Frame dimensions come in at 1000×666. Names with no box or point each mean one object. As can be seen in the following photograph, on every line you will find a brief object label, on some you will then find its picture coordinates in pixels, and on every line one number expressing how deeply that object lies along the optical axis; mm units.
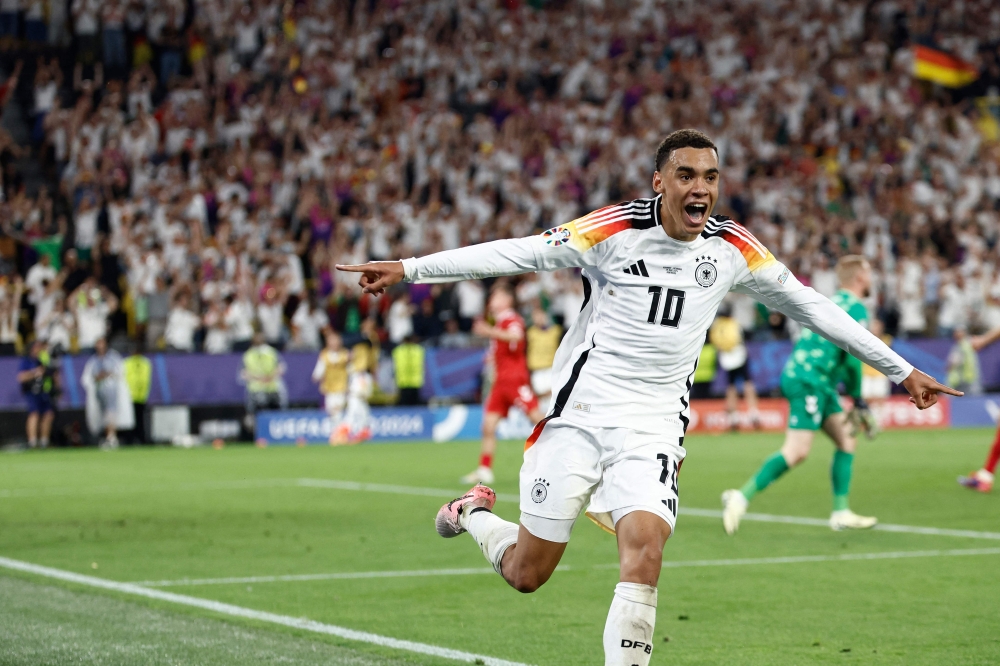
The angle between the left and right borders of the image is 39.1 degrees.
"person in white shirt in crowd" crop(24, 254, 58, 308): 25312
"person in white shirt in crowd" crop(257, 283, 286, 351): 26312
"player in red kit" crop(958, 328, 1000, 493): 15695
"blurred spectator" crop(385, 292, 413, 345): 27406
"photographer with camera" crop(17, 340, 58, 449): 24422
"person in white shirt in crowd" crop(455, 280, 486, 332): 28078
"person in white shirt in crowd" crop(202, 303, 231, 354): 25906
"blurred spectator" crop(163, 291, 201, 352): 25625
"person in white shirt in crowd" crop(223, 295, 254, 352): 26078
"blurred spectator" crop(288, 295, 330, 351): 26875
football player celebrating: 5840
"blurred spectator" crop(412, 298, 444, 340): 27766
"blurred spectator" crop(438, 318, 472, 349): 27578
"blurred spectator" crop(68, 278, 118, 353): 25156
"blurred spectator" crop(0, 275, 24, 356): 24984
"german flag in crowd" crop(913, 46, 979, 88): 36844
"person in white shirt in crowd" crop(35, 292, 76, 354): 25109
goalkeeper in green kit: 12055
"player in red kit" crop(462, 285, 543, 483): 17094
